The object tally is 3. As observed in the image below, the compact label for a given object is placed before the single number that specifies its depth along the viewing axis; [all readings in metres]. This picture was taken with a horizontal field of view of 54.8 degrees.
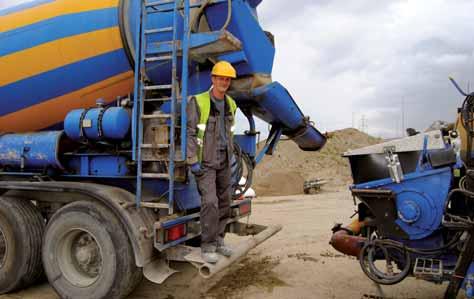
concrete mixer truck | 3.88
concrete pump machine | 3.55
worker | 3.79
